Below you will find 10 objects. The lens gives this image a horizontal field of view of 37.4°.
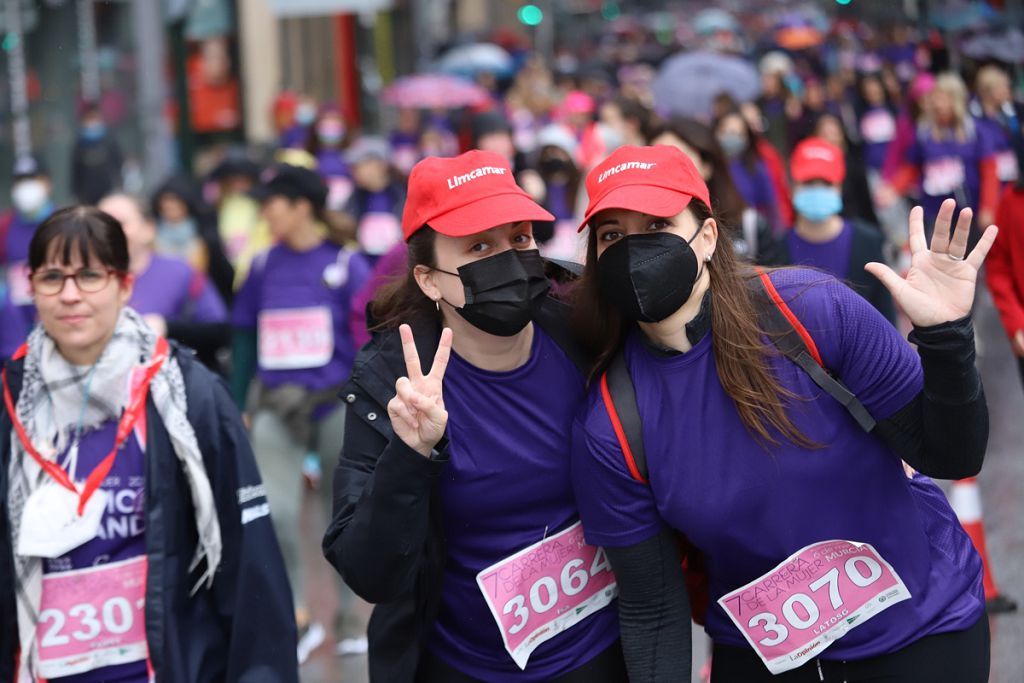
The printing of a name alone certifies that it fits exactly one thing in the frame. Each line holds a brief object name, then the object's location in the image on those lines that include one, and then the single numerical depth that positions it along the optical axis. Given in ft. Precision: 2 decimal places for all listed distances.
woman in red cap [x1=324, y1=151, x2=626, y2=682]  11.42
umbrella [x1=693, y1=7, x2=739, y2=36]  122.52
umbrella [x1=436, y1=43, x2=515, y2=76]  82.84
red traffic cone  20.12
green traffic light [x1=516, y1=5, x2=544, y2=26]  143.54
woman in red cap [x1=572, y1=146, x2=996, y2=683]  10.43
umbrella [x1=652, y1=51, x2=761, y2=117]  52.85
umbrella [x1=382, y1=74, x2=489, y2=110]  61.31
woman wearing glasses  12.48
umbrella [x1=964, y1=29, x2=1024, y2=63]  41.70
